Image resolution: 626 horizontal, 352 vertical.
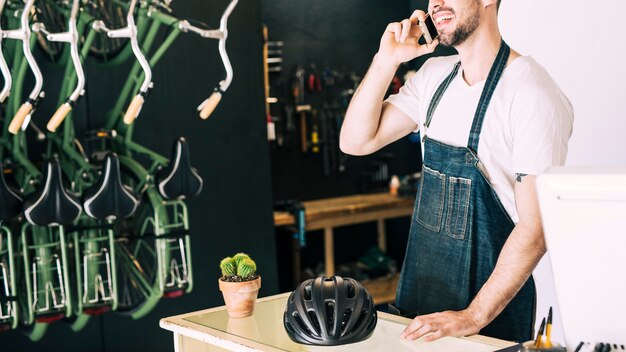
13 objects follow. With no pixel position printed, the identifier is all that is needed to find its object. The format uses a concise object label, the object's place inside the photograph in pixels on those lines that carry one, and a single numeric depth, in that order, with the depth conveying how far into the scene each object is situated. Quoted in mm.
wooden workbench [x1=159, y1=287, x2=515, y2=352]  2254
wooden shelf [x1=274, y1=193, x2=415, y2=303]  6930
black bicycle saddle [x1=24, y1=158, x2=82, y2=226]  4176
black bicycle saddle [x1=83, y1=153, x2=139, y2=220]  4383
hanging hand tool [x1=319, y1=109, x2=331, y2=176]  7688
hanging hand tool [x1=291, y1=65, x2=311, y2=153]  7523
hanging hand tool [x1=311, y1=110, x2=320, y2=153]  7609
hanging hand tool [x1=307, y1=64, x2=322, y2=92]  7611
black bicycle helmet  2299
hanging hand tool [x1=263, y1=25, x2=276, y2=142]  6693
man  2471
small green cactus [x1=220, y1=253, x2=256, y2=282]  2682
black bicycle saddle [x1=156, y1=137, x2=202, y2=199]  4711
